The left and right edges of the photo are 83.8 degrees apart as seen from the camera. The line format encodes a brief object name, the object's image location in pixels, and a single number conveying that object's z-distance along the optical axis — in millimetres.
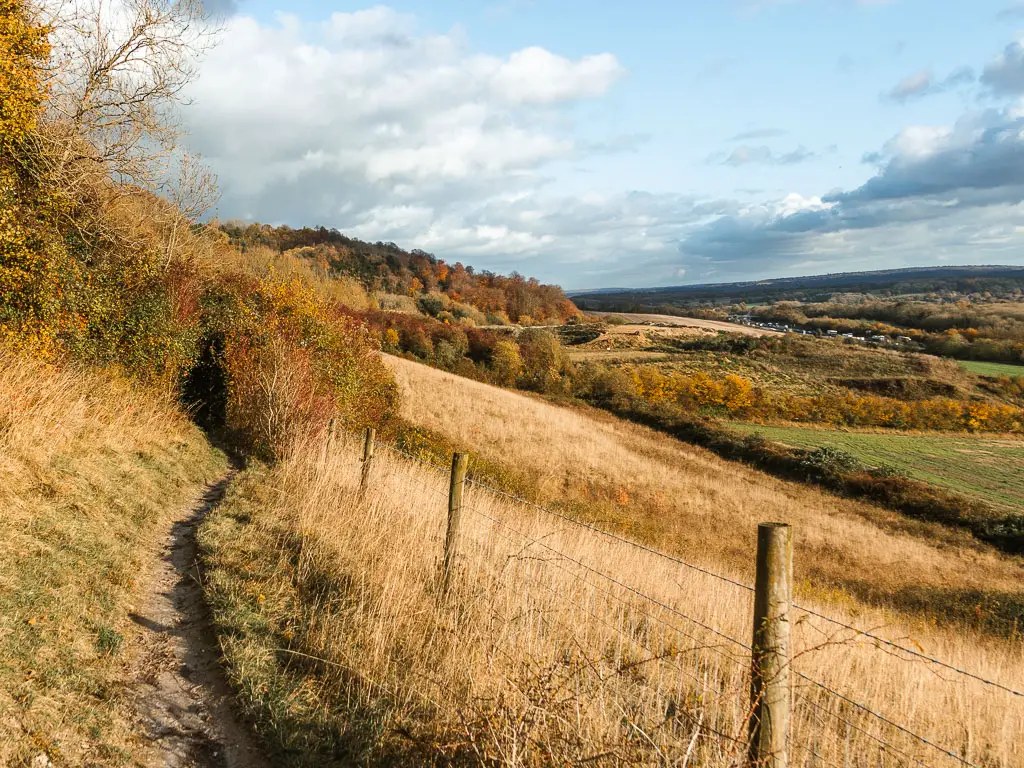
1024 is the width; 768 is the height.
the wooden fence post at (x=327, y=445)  9688
